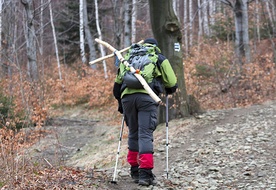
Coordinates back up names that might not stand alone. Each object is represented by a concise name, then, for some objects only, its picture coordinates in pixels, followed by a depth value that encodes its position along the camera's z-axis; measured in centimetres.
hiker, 556
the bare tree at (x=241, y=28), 1600
